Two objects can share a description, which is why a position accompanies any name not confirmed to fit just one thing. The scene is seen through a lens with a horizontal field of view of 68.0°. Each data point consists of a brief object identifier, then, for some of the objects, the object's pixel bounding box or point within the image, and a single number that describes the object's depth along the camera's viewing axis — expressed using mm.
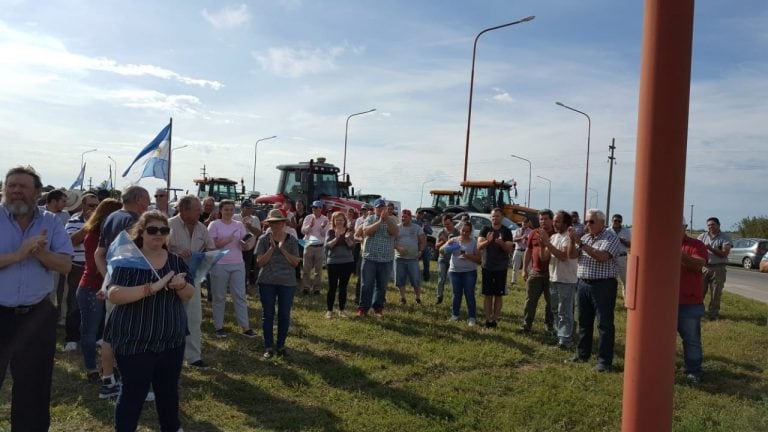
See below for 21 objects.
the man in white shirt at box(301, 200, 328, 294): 10555
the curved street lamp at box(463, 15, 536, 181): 23281
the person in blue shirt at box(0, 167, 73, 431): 3658
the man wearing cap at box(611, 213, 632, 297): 10402
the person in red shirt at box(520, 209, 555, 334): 8039
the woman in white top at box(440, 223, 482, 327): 8773
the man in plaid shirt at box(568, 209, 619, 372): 6441
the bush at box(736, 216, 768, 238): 41000
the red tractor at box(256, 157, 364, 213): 16516
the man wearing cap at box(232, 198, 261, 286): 9273
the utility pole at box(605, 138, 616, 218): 35062
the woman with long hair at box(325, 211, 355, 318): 8711
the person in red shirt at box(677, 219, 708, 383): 6324
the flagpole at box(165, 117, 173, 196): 10398
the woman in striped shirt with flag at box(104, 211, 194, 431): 3570
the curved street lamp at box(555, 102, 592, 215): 34809
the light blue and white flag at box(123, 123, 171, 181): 10344
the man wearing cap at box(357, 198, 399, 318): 8578
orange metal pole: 2271
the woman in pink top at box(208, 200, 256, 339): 7094
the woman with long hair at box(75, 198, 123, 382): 5253
